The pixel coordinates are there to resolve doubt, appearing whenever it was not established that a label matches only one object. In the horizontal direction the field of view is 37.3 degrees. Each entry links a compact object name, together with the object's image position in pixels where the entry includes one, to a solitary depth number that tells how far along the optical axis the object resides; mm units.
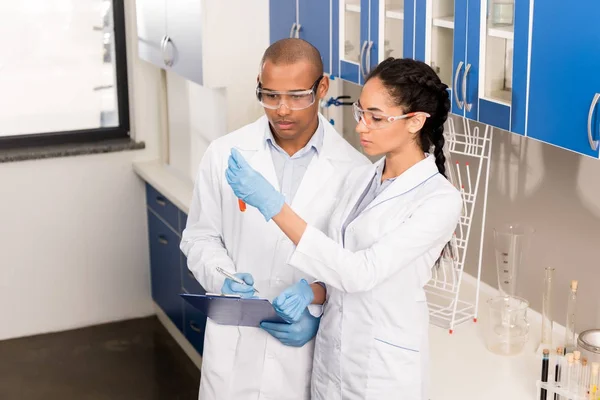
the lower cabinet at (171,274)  3824
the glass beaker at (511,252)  2553
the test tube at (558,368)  2082
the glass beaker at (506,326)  2365
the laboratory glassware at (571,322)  2346
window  4180
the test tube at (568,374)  2045
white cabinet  3266
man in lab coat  2186
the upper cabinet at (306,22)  2850
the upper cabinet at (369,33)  2447
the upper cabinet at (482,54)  2018
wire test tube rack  2537
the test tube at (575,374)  2039
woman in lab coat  1838
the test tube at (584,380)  2023
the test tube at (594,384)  1990
